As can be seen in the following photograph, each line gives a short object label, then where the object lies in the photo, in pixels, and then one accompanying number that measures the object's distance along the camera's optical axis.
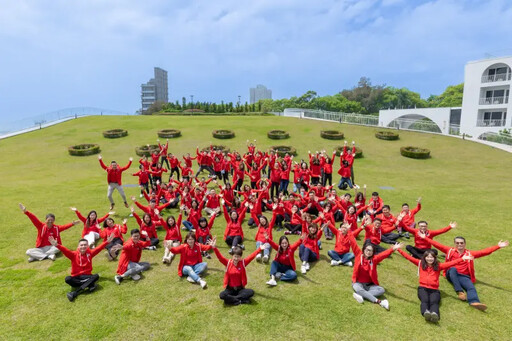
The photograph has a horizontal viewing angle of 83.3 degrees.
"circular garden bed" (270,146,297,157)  27.97
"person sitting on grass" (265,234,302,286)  7.50
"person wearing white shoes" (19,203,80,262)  8.59
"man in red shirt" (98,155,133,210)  12.92
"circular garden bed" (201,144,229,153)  29.34
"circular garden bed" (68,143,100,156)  27.77
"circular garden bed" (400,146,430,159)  25.94
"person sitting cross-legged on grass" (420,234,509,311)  6.54
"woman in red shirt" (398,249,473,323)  6.09
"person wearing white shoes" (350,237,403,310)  6.68
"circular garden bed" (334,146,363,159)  26.75
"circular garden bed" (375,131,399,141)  31.45
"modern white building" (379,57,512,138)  36.59
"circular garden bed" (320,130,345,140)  32.38
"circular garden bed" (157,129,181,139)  34.12
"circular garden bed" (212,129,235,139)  33.78
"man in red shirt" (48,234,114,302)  6.95
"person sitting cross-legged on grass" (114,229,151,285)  7.59
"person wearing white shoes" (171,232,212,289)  7.41
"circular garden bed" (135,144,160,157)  28.19
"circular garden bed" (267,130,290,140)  33.28
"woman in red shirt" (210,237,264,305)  6.46
